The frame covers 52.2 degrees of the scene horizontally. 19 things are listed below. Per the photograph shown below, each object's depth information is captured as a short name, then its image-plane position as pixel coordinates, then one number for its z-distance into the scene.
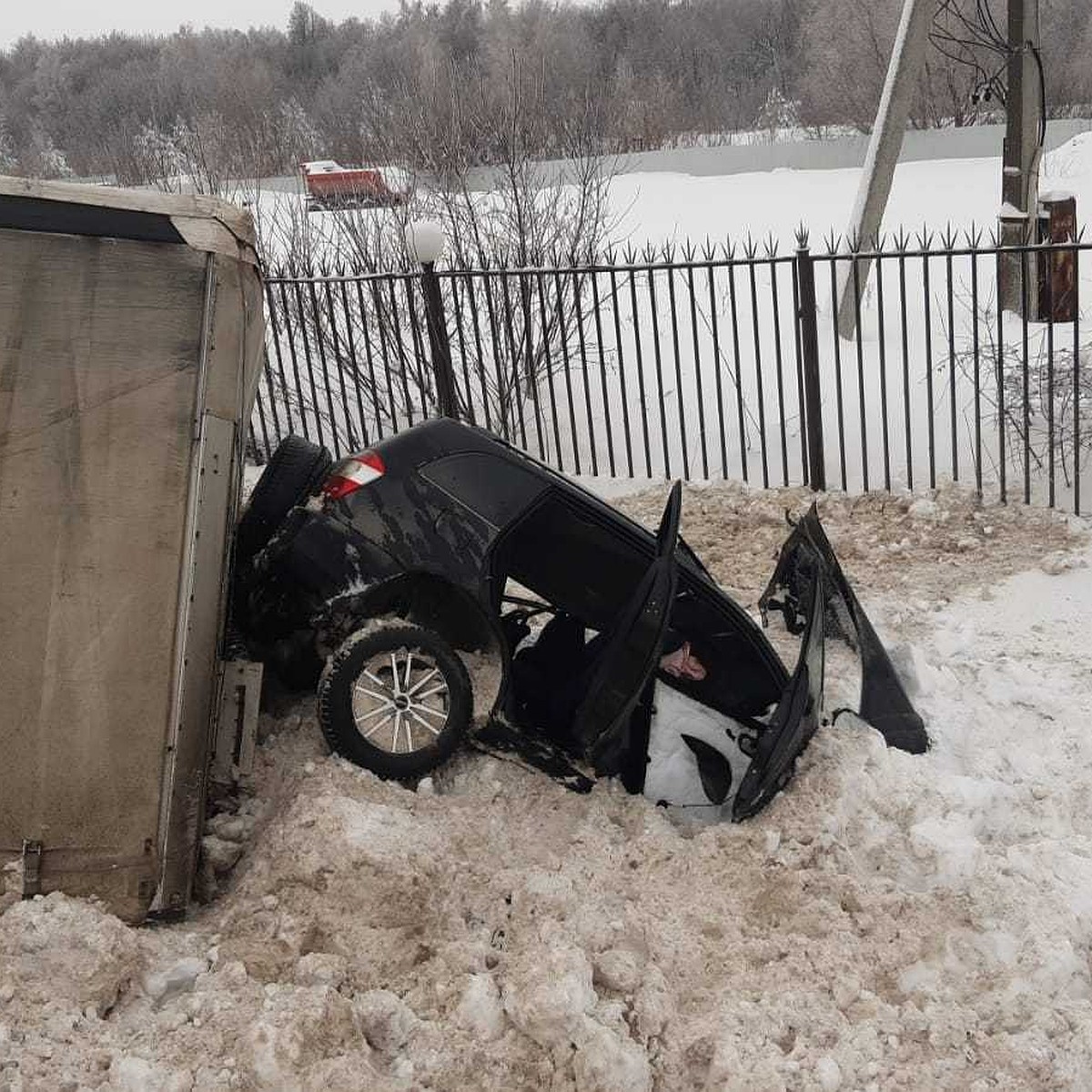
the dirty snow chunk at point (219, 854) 3.61
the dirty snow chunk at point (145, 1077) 2.61
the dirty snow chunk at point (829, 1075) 2.87
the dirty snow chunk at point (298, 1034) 2.69
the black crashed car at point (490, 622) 3.89
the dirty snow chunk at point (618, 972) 3.14
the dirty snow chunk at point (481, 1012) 2.95
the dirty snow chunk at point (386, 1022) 2.91
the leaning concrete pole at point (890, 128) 9.43
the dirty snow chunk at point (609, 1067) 2.84
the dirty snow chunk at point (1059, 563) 6.02
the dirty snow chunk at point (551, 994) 2.92
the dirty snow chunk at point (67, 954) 2.86
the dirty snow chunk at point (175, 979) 2.98
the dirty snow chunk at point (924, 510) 6.77
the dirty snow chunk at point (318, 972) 3.04
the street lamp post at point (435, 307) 7.56
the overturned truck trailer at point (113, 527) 3.24
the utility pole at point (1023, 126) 8.85
